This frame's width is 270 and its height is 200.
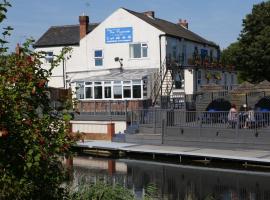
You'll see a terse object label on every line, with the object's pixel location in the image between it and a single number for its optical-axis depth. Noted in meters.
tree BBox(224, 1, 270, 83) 46.88
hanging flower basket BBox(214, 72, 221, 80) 44.47
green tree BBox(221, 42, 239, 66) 49.36
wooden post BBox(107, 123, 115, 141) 28.11
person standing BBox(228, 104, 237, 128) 23.12
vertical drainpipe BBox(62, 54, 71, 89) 42.78
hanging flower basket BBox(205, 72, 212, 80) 42.64
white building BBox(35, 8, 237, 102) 38.25
